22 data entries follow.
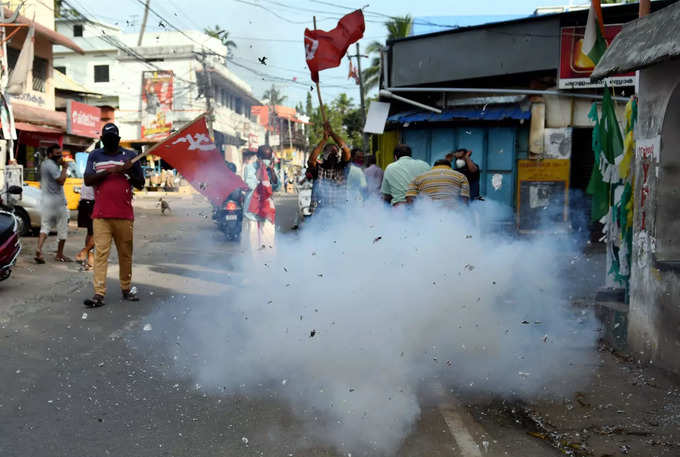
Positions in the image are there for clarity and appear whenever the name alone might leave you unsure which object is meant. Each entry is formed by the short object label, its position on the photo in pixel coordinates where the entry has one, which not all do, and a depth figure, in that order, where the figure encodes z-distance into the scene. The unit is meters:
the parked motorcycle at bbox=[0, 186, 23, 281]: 7.21
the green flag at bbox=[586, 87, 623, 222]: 6.00
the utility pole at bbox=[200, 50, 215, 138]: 32.73
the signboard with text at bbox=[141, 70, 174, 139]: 39.84
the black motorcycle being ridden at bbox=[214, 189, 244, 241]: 13.20
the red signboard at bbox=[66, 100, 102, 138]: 24.44
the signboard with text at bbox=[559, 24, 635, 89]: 13.14
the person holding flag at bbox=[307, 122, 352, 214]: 7.38
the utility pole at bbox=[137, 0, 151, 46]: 42.50
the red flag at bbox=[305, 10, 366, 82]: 6.66
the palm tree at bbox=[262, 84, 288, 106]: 51.06
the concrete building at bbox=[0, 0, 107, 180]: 21.02
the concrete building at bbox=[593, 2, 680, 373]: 4.61
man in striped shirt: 6.17
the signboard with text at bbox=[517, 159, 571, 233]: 13.88
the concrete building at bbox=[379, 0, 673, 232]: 13.38
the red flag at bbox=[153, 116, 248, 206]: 6.03
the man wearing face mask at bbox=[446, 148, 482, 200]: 9.23
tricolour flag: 5.95
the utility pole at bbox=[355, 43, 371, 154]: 35.08
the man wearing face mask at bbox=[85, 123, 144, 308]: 6.57
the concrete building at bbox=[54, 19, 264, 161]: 40.31
